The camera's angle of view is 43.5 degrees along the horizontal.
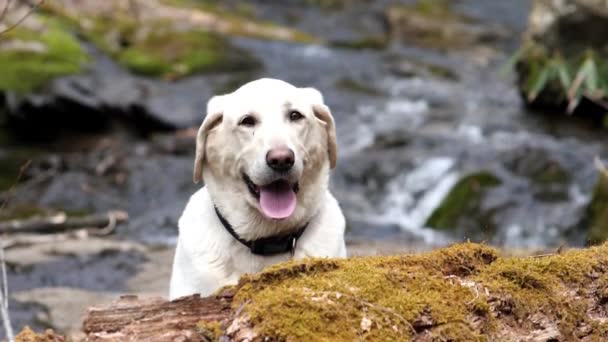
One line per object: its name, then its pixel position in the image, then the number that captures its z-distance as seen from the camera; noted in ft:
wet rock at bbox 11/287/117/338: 23.06
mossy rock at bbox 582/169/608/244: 26.11
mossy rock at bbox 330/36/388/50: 66.49
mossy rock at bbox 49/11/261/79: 54.60
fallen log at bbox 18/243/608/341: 8.65
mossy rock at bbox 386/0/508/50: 73.20
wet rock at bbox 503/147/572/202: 33.60
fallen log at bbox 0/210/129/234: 31.83
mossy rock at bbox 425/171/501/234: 32.89
